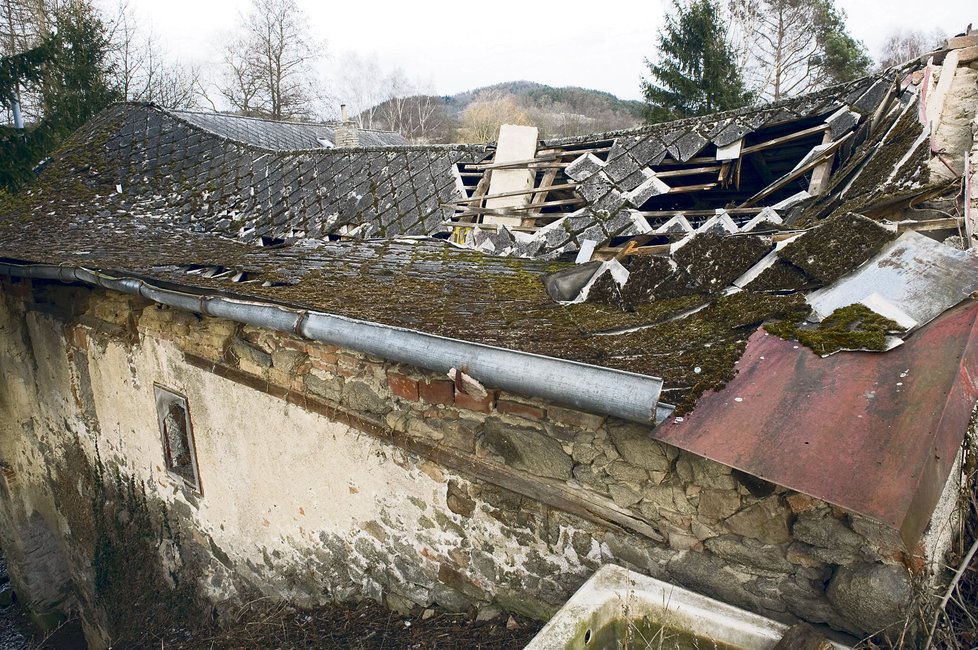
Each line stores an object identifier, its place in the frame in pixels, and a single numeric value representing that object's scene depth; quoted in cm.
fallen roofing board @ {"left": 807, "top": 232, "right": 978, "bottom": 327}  194
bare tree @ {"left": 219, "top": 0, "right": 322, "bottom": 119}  2772
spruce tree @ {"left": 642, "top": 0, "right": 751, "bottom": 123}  1659
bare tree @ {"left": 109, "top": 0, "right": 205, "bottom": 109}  2109
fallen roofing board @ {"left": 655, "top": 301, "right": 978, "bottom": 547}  159
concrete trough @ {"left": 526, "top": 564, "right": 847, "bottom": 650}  195
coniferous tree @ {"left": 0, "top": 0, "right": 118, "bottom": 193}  568
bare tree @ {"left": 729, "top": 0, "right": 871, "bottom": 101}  1912
